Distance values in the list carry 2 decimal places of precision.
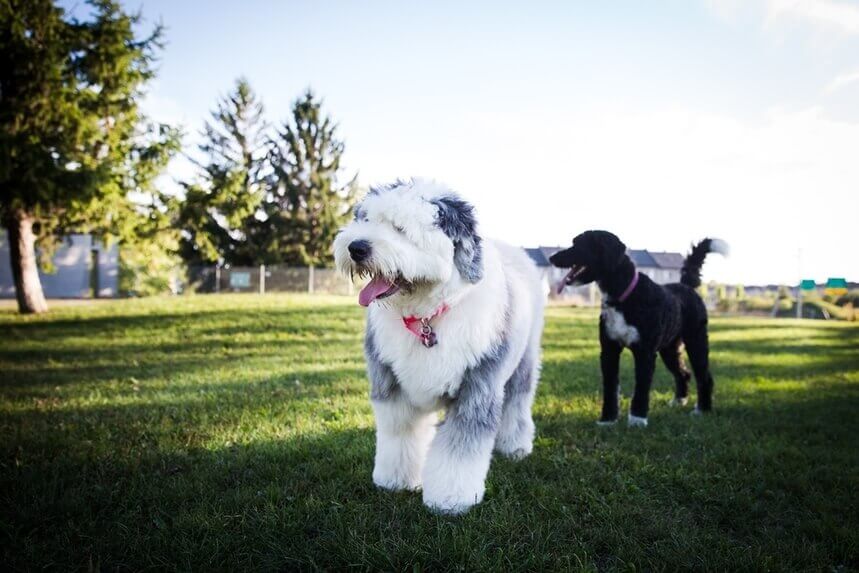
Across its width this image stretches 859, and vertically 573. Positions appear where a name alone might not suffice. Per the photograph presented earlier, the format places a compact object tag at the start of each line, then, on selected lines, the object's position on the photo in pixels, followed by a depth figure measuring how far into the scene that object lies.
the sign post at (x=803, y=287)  25.83
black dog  5.38
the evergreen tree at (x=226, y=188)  18.98
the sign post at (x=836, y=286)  24.09
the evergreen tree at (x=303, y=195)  33.47
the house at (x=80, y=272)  30.88
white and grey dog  3.03
